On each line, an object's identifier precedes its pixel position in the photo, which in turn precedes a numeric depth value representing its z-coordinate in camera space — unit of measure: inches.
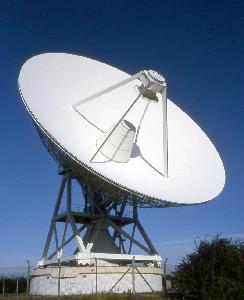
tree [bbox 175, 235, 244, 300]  642.8
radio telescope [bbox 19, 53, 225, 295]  1124.5
